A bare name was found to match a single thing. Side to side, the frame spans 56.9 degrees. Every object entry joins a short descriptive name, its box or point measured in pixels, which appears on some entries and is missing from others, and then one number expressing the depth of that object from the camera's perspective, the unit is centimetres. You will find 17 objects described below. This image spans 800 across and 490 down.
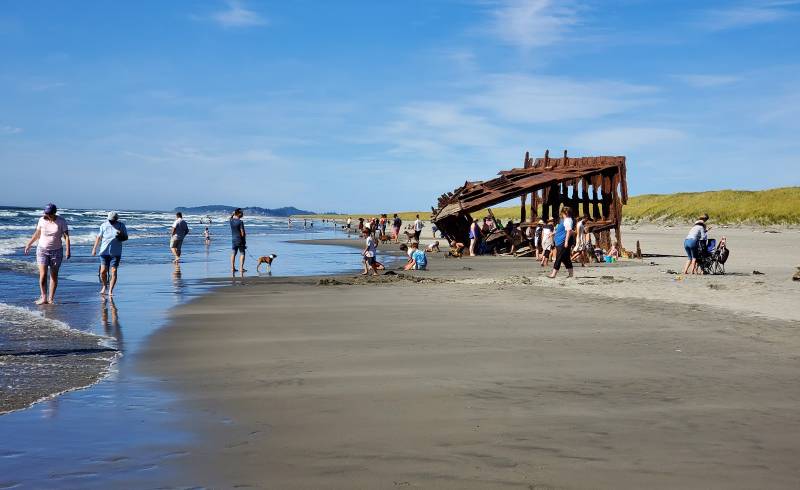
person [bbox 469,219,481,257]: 2940
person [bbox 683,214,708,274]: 1778
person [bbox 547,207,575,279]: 1681
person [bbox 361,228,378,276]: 1905
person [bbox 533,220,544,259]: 2641
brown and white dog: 2067
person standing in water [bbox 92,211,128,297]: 1416
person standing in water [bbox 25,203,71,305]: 1286
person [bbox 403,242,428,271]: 2177
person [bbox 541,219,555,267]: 2342
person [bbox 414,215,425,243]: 3694
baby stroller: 1789
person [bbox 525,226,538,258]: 2806
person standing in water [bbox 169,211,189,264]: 2411
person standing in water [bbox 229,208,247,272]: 1967
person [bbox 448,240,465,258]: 2835
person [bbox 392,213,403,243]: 4181
